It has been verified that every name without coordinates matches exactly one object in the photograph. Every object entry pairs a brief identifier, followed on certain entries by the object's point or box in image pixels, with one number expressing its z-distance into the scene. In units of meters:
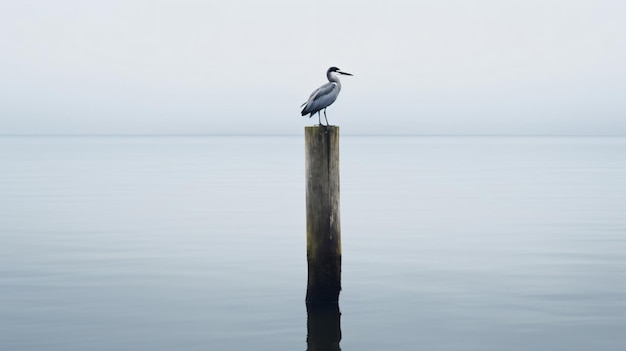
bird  15.02
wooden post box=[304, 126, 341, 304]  11.84
